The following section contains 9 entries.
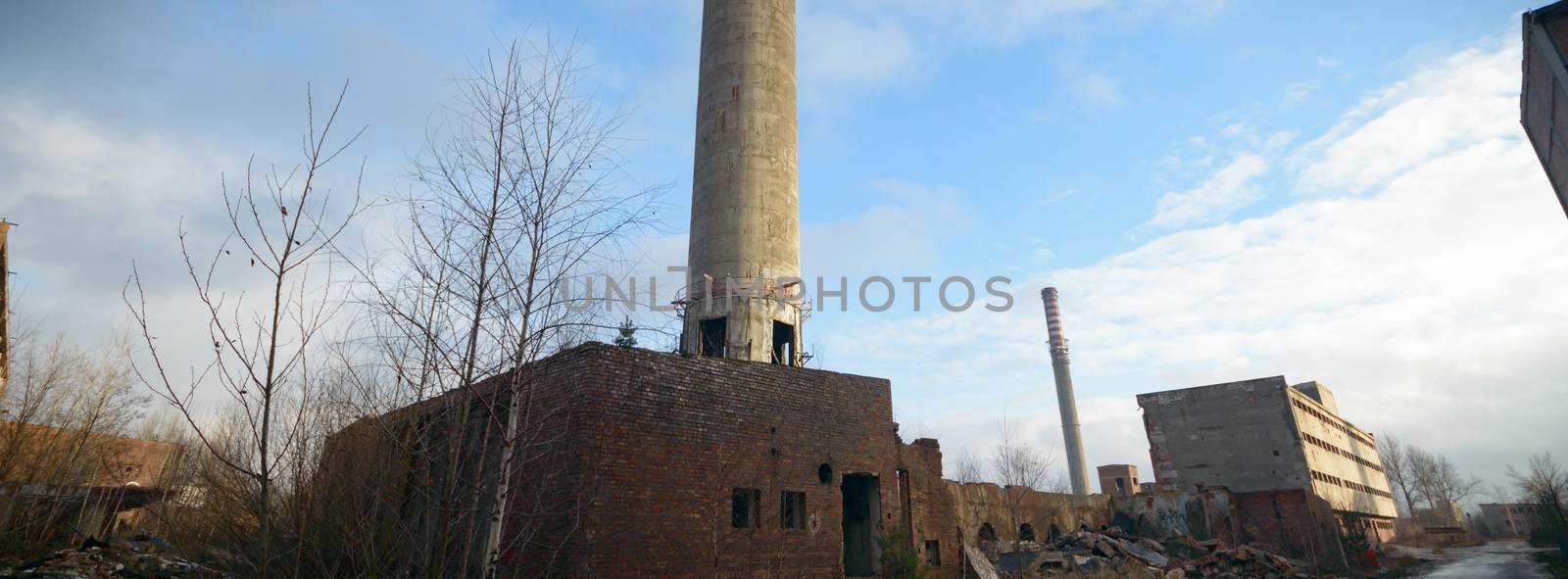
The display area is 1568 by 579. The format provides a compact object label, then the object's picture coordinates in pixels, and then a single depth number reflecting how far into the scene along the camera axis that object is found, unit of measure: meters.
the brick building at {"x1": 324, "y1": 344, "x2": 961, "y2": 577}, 9.71
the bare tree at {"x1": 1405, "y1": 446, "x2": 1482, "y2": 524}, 68.62
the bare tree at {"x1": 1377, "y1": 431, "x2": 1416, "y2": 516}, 69.85
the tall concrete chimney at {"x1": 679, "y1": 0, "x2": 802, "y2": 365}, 17.62
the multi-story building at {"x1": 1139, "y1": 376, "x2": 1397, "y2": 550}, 30.66
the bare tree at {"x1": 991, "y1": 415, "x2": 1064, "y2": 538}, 20.52
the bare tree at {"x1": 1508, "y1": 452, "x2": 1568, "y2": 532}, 24.22
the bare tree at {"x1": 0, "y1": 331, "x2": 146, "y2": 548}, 12.09
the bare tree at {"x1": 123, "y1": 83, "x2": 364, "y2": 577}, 3.48
